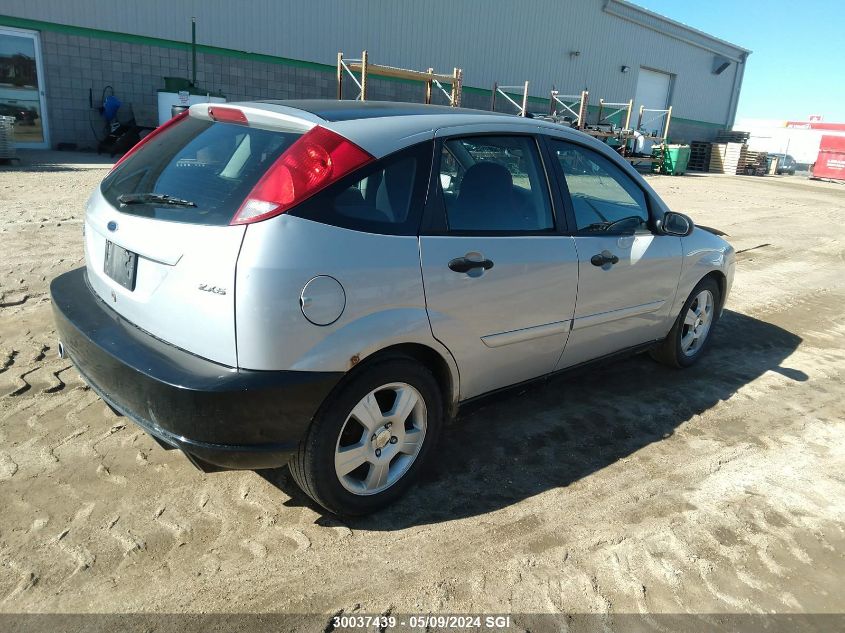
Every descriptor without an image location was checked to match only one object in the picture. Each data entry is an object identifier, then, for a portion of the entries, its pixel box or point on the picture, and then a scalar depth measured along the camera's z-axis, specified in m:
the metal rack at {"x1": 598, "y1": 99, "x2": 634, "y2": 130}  24.46
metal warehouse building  15.36
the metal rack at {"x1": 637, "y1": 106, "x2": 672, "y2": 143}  34.74
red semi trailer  32.12
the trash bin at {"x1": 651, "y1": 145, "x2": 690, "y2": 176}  26.47
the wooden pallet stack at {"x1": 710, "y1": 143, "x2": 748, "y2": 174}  31.61
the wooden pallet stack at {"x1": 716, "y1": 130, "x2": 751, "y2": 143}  38.47
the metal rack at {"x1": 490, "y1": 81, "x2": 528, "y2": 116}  23.47
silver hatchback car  2.33
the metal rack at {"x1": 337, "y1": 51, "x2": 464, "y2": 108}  14.74
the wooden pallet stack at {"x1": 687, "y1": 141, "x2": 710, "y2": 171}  33.22
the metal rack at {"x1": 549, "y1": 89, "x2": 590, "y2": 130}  21.72
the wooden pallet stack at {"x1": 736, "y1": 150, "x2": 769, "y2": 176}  32.16
